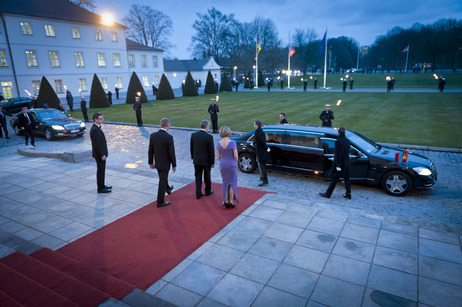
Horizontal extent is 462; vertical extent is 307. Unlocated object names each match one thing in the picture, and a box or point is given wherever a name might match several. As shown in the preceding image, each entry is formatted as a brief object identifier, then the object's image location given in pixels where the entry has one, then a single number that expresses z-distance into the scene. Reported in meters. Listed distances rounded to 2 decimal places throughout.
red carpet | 4.61
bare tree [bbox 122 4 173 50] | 64.88
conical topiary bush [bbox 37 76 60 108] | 27.33
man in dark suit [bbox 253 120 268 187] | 8.26
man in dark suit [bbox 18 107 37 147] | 13.90
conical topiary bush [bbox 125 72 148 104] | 34.94
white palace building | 33.47
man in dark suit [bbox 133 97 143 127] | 18.97
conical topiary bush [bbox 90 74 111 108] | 31.75
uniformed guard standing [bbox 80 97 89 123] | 21.38
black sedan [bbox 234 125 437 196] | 7.60
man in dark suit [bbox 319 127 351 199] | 7.25
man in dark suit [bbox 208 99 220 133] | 16.41
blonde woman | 6.42
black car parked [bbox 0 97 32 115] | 27.19
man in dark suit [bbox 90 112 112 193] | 7.56
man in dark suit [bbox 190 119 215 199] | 6.84
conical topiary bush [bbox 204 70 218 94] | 45.19
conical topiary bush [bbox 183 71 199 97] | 41.41
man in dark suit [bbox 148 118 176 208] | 6.63
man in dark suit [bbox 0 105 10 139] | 15.61
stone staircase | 3.22
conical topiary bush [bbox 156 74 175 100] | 38.12
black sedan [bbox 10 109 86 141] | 15.88
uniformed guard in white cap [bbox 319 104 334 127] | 12.91
